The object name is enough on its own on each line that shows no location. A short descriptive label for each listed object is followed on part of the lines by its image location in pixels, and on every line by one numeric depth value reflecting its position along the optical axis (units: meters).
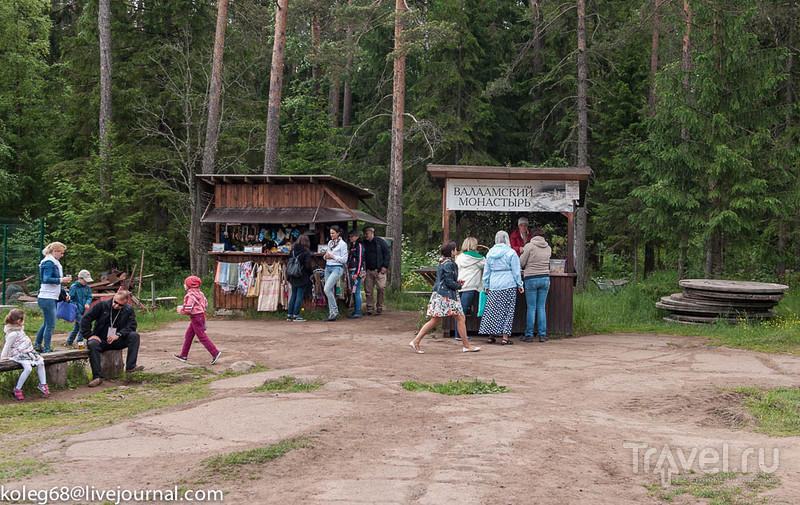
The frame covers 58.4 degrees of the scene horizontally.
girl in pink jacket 10.21
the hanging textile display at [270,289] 16.38
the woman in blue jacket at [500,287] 12.27
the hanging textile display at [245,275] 16.52
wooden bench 8.75
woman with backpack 15.40
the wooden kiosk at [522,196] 13.39
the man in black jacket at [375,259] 16.56
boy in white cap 11.93
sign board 13.71
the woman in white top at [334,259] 15.34
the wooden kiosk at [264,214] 16.23
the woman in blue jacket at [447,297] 11.44
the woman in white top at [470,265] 12.65
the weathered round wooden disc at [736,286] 14.45
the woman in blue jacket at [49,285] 10.82
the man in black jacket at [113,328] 9.38
